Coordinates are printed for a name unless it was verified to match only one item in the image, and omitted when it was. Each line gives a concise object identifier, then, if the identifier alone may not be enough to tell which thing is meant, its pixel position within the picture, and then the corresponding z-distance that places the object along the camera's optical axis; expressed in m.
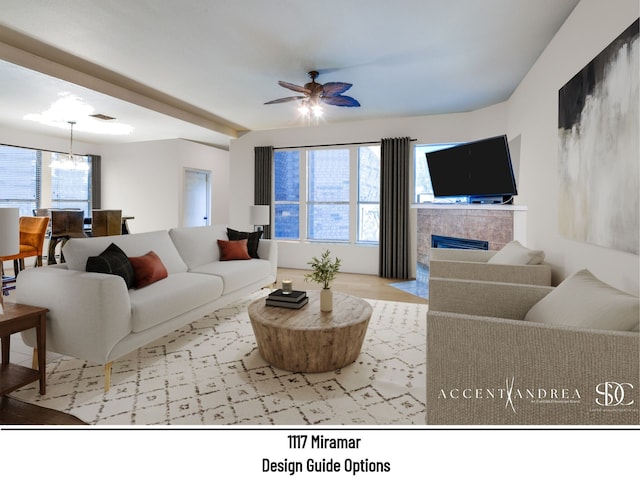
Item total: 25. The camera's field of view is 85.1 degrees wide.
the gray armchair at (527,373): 1.13
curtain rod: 5.59
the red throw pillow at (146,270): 2.74
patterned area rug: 1.80
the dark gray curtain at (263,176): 6.21
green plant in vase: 2.50
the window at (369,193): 5.71
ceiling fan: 3.21
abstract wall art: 1.62
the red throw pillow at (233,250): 4.05
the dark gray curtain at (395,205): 5.36
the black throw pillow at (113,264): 2.40
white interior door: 7.09
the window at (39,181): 5.93
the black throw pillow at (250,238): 4.29
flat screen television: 3.56
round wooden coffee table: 2.18
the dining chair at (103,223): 5.00
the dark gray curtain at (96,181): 7.32
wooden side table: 1.82
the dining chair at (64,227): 4.84
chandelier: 5.70
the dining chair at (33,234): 4.69
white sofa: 2.04
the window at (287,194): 6.23
